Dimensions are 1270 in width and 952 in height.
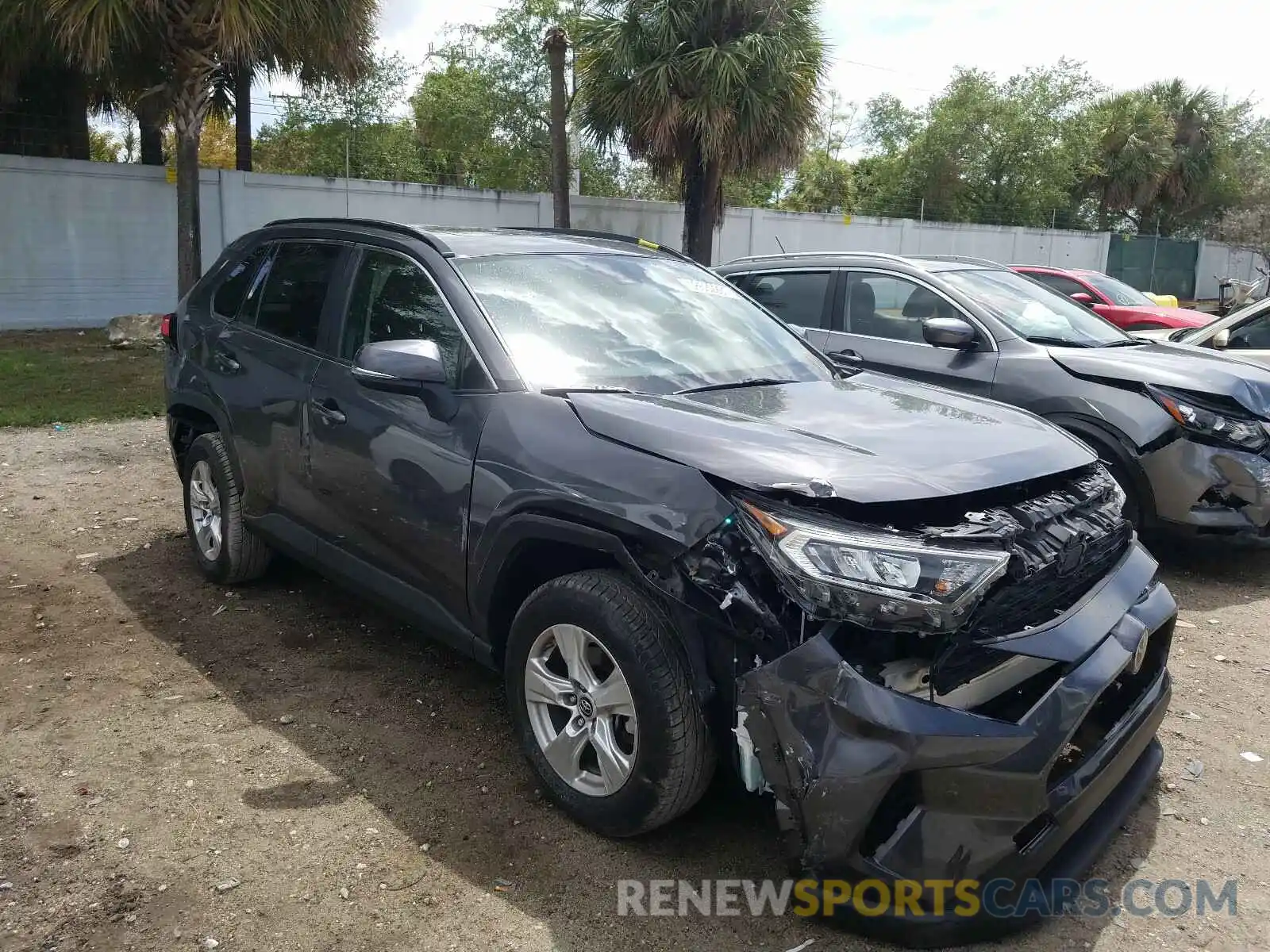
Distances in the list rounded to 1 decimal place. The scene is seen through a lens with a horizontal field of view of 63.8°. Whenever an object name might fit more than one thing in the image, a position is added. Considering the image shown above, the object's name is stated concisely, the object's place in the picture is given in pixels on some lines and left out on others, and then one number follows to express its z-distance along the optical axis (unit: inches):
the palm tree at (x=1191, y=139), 1304.1
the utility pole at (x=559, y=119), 618.8
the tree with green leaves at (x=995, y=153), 1092.5
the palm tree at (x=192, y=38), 434.0
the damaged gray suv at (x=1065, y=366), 200.2
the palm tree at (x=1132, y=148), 1205.1
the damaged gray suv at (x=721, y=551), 90.5
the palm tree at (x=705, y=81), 590.9
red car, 488.1
